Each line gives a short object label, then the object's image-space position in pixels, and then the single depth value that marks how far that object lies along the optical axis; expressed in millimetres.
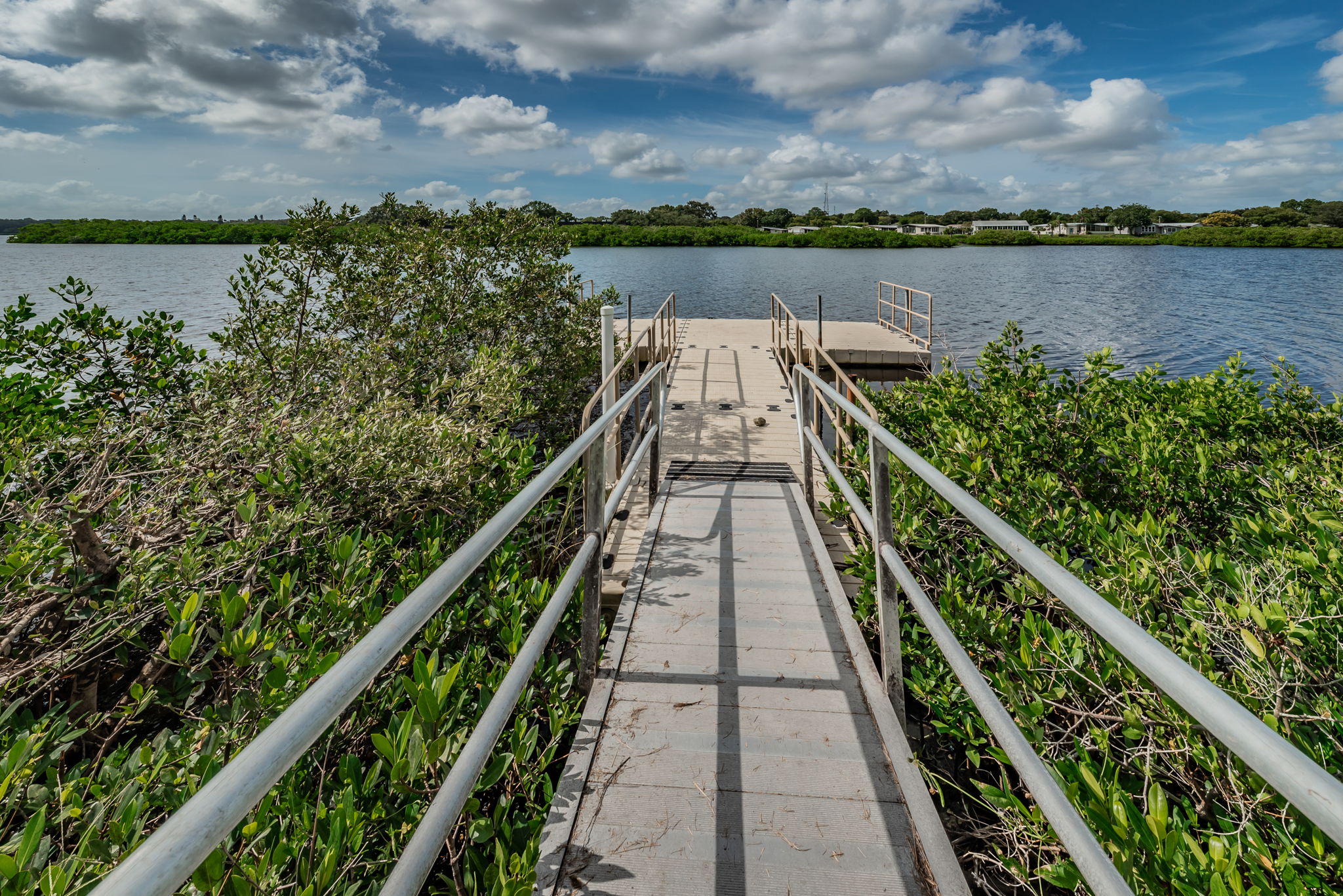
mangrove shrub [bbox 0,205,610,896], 1611
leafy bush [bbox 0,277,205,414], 4066
